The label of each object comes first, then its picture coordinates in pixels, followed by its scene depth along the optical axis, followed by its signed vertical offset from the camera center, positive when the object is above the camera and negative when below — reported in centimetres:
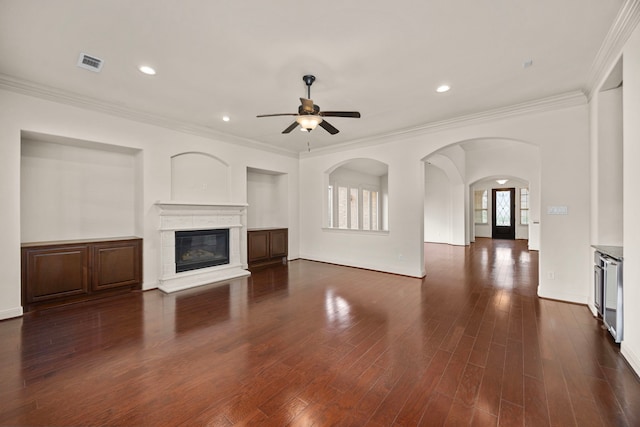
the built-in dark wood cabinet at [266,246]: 625 -83
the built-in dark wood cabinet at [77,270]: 364 -87
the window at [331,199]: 878 +42
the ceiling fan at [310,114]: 310 +117
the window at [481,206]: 1267 +32
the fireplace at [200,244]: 478 -64
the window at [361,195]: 919 +69
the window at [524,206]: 1172 +30
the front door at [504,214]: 1202 -5
